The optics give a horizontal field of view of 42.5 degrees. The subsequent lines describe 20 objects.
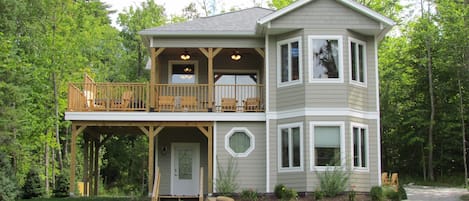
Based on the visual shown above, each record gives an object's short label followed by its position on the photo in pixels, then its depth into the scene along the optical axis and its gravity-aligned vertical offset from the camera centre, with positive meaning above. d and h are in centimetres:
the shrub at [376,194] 1707 -121
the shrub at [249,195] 1780 -130
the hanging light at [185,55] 2128 +341
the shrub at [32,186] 2258 -129
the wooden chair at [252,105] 1936 +149
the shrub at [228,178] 1848 -82
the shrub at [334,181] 1728 -87
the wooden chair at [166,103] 1917 +154
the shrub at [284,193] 1739 -120
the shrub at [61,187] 2200 -130
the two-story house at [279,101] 1808 +158
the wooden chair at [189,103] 1933 +155
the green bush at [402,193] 1838 -129
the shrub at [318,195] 1709 -124
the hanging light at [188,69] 2167 +296
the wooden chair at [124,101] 1898 +159
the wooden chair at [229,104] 1936 +152
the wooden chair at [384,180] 2040 -99
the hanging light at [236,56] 2106 +334
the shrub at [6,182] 1992 -100
